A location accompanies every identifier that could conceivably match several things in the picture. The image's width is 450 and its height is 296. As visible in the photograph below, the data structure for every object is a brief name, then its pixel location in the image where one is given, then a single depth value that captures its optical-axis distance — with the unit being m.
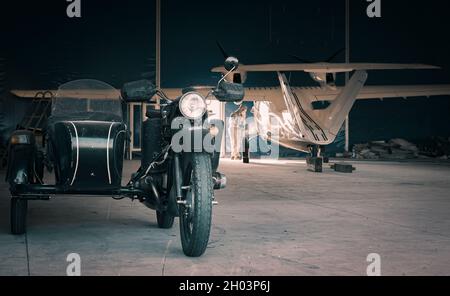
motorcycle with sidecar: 5.12
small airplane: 16.30
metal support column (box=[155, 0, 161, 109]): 23.14
